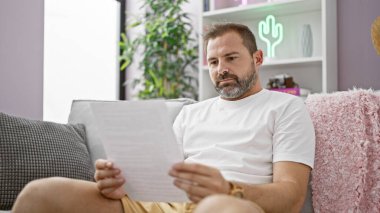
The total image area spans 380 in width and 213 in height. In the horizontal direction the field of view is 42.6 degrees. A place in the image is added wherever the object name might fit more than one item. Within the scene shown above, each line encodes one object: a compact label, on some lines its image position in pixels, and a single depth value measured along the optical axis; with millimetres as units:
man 1067
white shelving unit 3068
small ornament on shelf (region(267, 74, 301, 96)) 3172
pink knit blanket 1452
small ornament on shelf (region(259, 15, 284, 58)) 3372
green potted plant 3766
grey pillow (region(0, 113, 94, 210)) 1672
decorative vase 3176
